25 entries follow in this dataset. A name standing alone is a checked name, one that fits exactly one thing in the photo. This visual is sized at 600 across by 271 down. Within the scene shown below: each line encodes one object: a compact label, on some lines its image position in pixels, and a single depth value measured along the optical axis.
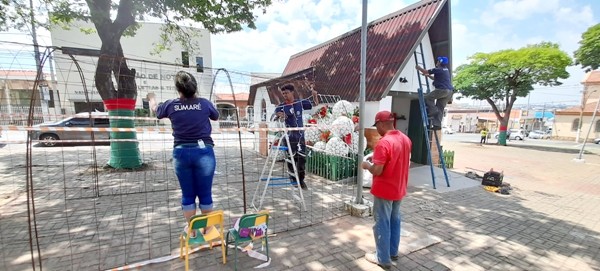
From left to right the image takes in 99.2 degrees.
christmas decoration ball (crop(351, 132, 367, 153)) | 6.78
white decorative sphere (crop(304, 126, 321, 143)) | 7.54
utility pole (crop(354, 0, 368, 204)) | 4.08
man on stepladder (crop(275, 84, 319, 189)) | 5.05
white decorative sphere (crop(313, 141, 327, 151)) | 7.06
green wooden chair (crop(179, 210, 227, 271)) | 2.63
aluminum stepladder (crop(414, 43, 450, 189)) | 6.30
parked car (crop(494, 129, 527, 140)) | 31.79
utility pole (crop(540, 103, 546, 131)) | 46.48
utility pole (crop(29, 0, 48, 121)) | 2.72
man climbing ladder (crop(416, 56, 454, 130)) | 6.05
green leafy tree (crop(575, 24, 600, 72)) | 13.89
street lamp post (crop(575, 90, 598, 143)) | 30.10
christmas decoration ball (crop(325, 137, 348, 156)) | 6.52
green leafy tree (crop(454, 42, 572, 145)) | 16.59
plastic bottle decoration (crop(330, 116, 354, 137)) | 6.43
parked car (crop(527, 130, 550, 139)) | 36.71
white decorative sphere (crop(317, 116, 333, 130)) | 7.19
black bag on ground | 6.66
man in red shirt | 2.81
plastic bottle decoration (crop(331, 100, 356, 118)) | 6.84
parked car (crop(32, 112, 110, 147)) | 11.90
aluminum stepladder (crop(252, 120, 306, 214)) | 4.27
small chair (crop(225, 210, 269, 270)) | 2.76
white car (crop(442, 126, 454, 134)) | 45.22
